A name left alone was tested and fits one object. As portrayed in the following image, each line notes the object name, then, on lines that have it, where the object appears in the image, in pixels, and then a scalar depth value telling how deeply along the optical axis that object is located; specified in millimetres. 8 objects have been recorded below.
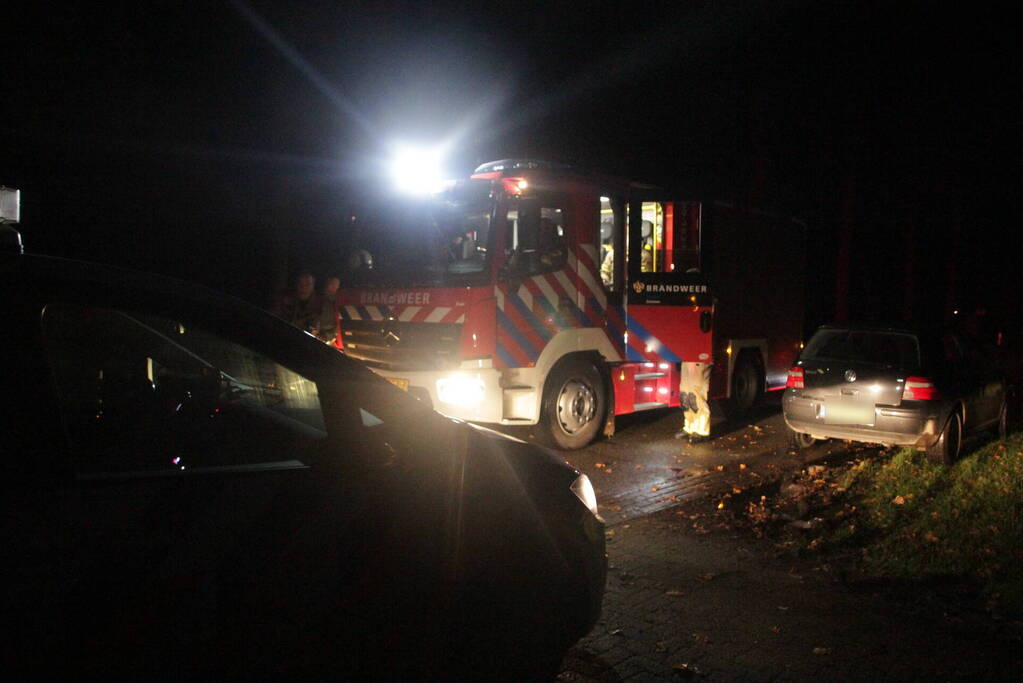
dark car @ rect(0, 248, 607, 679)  1884
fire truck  7879
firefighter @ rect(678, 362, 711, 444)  9500
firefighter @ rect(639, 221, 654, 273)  9195
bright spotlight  8242
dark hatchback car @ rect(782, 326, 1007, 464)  7566
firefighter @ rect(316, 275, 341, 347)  8828
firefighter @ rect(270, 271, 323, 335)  9008
